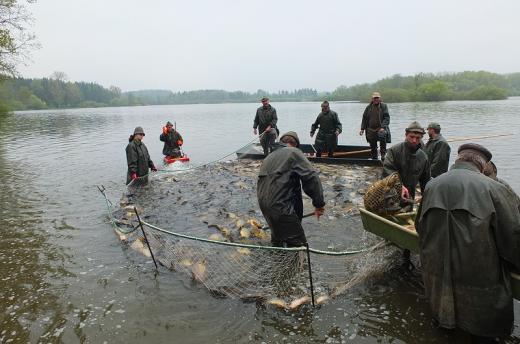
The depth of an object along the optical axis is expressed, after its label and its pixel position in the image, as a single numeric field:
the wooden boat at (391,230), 4.68
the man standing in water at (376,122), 12.77
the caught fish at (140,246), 7.26
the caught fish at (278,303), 5.08
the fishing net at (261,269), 5.36
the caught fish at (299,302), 5.04
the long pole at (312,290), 4.54
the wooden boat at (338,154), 13.98
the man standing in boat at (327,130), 13.87
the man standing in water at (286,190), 5.36
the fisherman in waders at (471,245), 3.39
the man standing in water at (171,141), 16.30
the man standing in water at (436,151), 8.52
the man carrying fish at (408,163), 6.46
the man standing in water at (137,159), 10.71
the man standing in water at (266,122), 15.08
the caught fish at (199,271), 6.14
